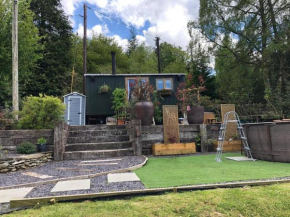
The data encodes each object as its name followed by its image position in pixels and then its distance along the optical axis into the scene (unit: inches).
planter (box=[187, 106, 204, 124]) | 252.8
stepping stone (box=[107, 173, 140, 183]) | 122.8
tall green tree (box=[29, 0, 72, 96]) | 692.1
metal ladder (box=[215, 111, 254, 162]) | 187.4
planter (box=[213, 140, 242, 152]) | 238.2
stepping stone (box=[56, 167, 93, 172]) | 153.1
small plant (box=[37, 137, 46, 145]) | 205.5
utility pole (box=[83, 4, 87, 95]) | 542.8
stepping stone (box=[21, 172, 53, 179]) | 140.1
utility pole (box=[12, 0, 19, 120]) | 323.3
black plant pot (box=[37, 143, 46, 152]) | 204.7
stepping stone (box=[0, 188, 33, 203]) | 99.9
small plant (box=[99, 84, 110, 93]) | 413.4
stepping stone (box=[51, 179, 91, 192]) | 109.0
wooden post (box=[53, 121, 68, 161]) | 202.7
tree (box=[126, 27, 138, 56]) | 1163.3
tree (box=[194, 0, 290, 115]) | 433.7
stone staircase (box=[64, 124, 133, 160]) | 208.0
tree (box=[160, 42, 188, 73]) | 983.6
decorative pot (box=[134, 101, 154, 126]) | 236.4
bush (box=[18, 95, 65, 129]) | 220.8
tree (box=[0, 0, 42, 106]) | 407.5
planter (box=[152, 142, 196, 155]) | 223.3
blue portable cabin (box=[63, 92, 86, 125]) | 394.9
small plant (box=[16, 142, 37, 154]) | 194.5
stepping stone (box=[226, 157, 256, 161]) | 185.3
